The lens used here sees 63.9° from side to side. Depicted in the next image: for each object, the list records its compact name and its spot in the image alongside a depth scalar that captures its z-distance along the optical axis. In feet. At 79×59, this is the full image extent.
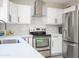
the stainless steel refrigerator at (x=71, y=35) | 6.75
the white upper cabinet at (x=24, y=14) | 7.94
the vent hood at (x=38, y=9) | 8.43
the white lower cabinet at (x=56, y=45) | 8.21
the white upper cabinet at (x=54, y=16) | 8.71
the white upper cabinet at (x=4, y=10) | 6.27
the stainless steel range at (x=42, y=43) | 7.66
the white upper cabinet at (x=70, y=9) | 7.28
